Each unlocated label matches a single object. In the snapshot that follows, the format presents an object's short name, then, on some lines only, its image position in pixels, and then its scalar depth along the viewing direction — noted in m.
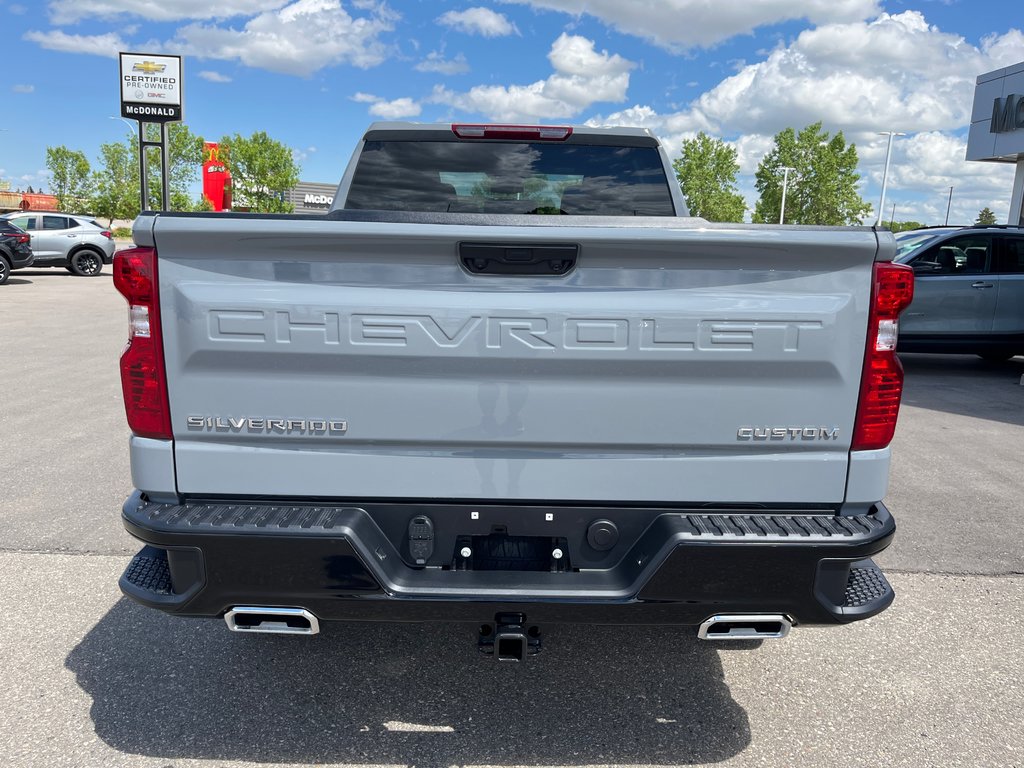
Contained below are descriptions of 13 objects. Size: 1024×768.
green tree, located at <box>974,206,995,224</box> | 120.61
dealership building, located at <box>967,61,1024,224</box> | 21.91
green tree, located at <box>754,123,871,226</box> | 57.78
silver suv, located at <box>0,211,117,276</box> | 22.94
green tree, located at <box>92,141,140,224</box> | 59.62
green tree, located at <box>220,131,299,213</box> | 59.59
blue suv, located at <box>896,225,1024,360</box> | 10.60
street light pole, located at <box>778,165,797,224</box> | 59.47
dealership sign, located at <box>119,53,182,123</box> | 22.45
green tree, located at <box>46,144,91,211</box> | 64.94
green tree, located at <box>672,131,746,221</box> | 61.50
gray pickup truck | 2.37
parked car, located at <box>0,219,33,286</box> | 20.38
